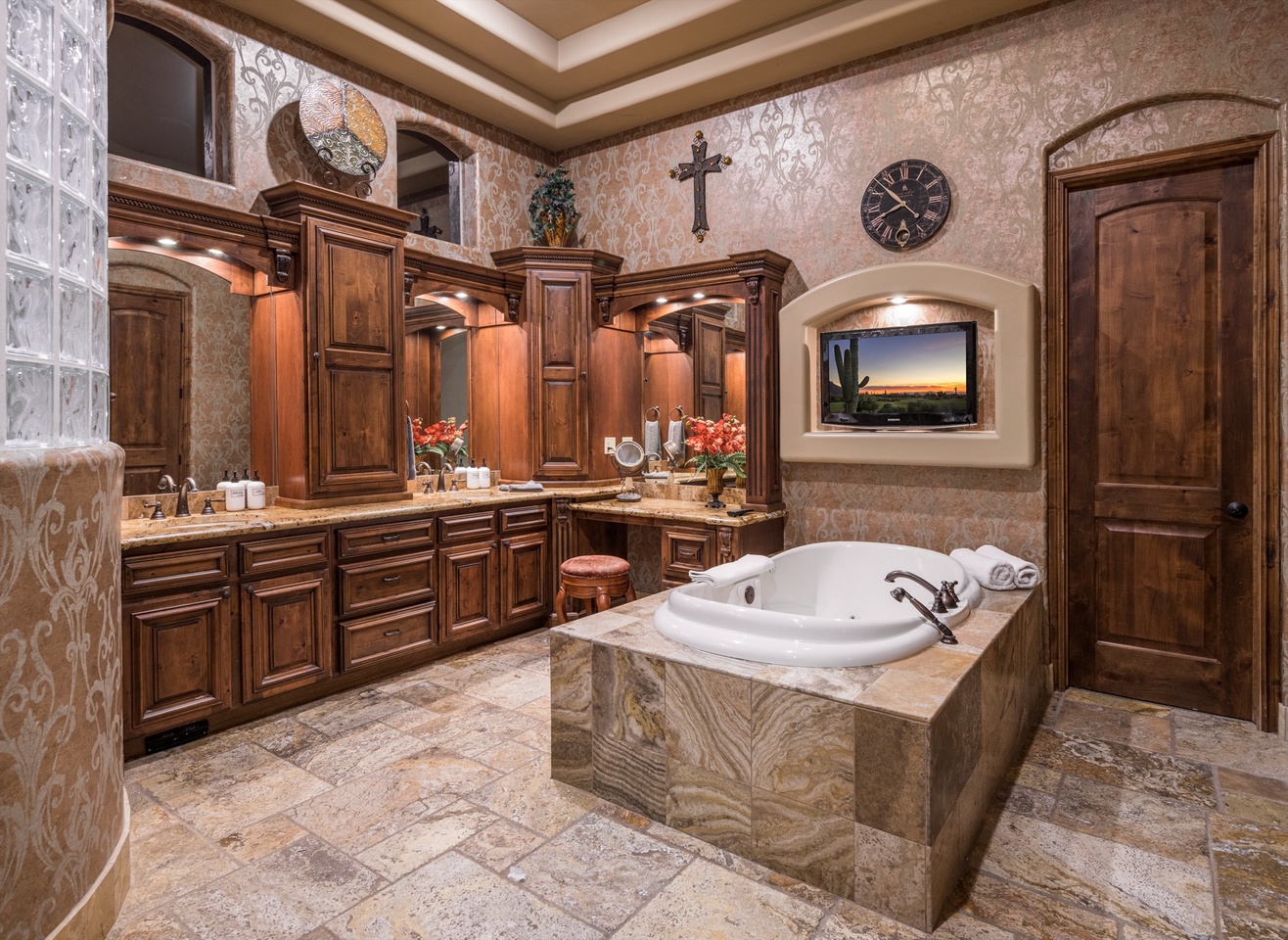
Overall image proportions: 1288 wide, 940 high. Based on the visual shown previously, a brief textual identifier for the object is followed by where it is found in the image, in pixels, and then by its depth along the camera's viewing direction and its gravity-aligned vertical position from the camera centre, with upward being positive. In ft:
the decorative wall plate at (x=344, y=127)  12.34 +5.85
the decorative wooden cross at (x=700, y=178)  14.93 +5.81
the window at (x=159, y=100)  10.77 +5.59
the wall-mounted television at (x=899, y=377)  12.04 +1.51
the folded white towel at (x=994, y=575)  10.39 -1.52
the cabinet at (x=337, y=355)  11.51 +1.85
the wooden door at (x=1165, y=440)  10.29 +0.36
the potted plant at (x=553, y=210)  15.84 +5.52
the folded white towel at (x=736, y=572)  9.33 -1.36
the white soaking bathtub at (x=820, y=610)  7.23 -1.68
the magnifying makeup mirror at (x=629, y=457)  15.48 +0.24
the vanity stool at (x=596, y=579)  12.58 -1.86
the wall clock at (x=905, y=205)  12.21 +4.38
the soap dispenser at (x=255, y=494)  11.69 -0.35
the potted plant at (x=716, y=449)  13.99 +0.36
